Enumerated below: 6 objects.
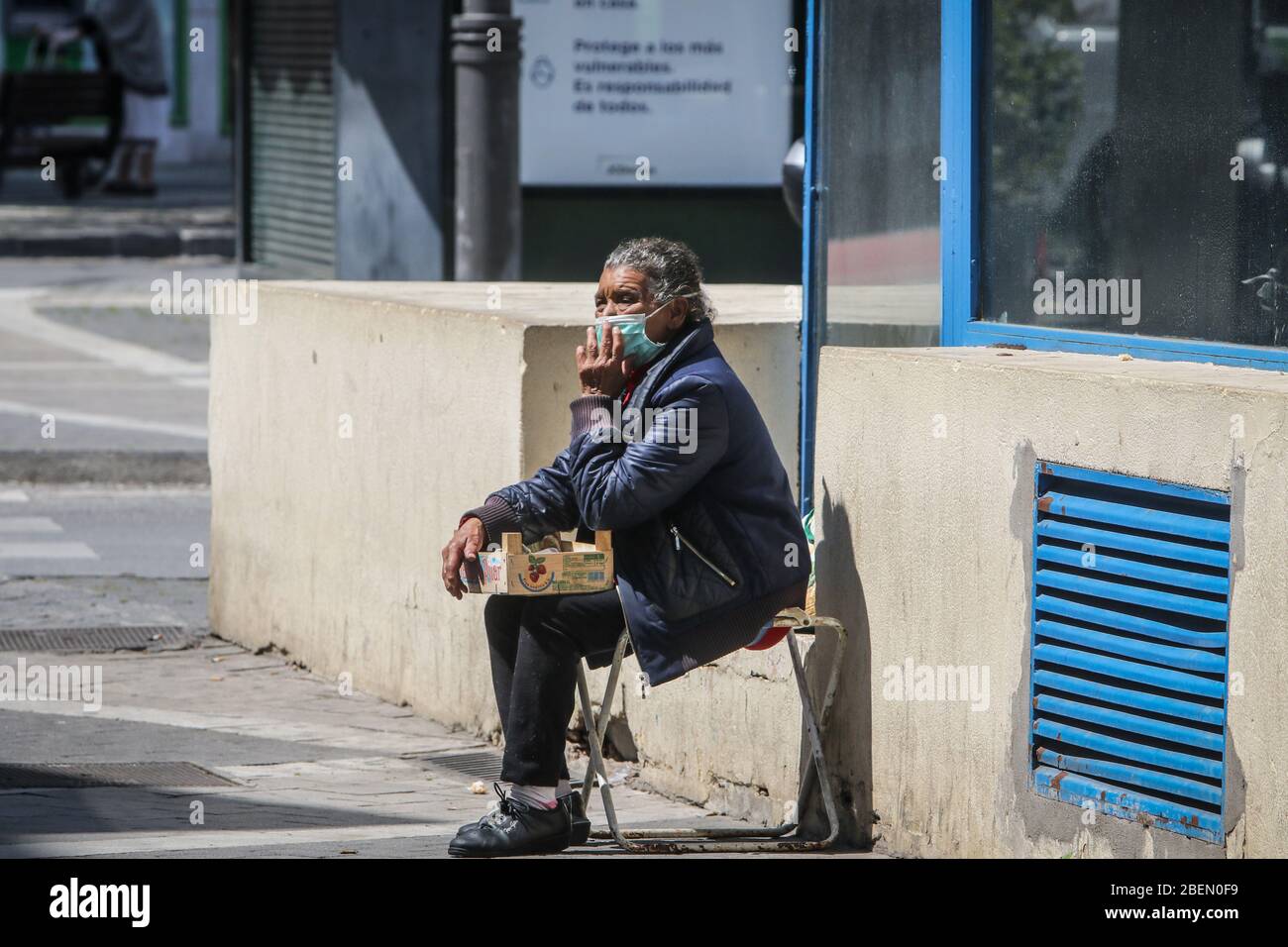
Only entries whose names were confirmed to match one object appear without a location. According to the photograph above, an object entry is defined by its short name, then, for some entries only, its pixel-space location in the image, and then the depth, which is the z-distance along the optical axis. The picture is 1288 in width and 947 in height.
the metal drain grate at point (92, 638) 16.00
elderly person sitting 9.92
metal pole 17.03
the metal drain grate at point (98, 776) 11.91
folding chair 10.28
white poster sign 26.33
